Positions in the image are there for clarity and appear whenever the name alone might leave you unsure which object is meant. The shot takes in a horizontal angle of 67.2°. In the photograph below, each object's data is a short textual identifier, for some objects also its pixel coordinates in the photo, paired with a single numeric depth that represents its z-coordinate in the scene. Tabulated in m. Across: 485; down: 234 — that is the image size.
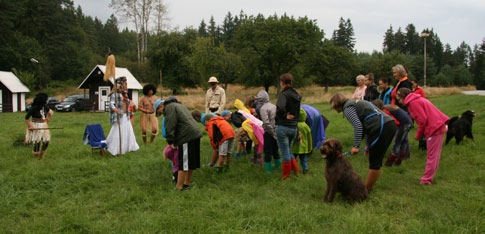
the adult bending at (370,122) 4.97
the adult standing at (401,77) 7.27
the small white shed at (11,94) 33.50
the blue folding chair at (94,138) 8.62
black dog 8.55
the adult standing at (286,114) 5.95
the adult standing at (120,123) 8.62
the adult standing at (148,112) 9.44
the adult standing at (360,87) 9.12
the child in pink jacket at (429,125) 5.63
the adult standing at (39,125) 7.92
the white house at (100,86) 31.97
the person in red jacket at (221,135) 6.54
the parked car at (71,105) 30.69
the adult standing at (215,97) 9.05
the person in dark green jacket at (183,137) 5.66
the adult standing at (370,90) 8.59
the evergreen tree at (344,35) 87.69
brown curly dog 4.94
